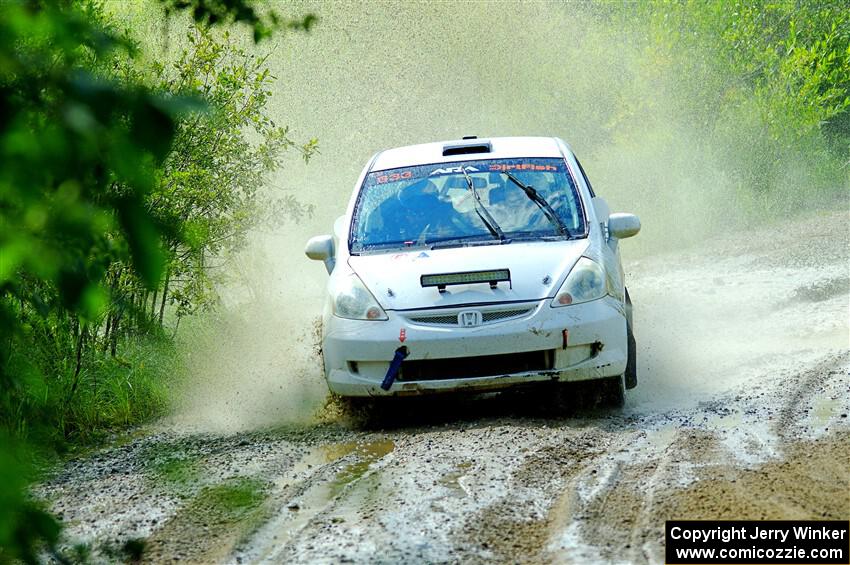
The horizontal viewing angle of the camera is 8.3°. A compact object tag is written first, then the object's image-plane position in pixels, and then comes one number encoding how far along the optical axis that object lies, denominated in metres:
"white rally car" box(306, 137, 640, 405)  31.26
